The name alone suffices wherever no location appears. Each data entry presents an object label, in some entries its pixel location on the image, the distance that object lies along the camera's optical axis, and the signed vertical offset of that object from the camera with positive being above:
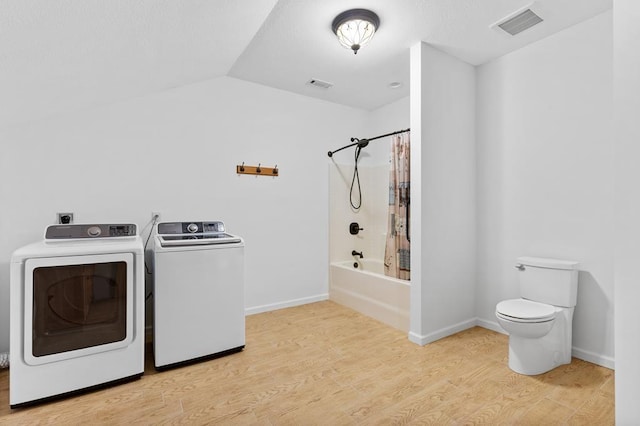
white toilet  2.07 -0.69
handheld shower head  3.59 +0.81
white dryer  1.75 -0.63
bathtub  2.87 -0.81
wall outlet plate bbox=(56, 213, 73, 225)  2.39 -0.04
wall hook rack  3.23 +0.45
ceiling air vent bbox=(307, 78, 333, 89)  3.27 +1.37
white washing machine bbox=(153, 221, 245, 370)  2.14 -0.61
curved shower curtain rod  3.60 +0.81
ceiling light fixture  2.15 +1.33
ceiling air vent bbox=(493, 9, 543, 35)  2.21 +1.39
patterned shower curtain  3.10 -0.01
